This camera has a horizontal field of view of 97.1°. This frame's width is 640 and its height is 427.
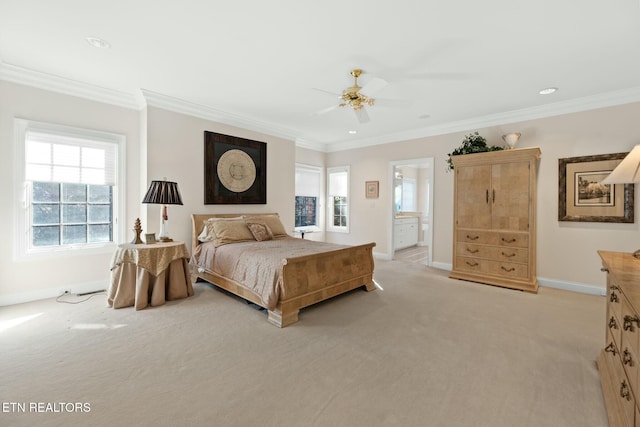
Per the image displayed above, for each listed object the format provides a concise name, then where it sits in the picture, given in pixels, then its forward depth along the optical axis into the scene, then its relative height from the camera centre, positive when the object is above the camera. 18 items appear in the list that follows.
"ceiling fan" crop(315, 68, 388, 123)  3.03 +1.26
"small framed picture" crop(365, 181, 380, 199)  6.25 +0.50
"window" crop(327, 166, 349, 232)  6.98 +0.33
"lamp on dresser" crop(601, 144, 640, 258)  2.03 +0.31
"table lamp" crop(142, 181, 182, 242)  3.45 +0.18
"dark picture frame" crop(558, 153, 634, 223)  3.65 +0.28
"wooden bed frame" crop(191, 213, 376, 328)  2.84 -0.81
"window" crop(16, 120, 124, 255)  3.33 +0.28
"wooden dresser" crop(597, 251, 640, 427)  1.25 -0.71
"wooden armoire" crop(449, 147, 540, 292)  3.94 -0.08
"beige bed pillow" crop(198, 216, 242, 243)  4.05 -0.33
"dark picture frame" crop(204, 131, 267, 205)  4.56 +0.73
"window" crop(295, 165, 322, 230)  6.68 +0.34
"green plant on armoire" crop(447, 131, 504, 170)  4.43 +1.06
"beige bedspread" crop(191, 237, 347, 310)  2.86 -0.60
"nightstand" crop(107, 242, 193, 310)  3.14 -0.73
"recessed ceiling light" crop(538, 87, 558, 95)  3.56 +1.57
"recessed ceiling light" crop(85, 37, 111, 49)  2.63 +1.58
